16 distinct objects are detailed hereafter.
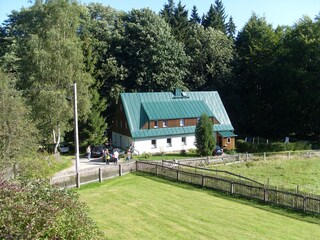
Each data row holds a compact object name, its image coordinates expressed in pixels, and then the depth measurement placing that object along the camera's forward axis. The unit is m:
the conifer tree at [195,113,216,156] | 44.47
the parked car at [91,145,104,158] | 44.09
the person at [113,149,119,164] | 39.53
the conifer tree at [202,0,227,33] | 86.31
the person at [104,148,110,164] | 38.19
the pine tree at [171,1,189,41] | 73.69
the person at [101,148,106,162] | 41.85
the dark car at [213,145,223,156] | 46.31
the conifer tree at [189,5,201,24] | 96.11
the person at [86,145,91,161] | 42.41
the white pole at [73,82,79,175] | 23.78
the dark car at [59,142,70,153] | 47.00
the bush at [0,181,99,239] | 8.92
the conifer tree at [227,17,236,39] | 99.12
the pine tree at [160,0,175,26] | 80.71
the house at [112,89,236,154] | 48.03
